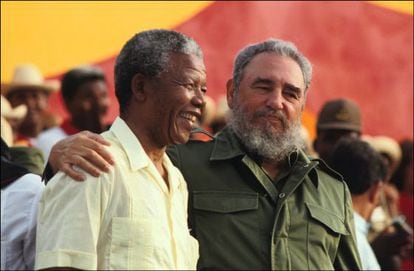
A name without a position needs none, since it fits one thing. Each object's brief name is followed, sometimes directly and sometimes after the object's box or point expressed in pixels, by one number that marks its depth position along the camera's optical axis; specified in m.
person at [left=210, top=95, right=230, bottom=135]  16.64
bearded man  8.51
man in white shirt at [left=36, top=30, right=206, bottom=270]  6.54
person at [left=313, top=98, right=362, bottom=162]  14.64
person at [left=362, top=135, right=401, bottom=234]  14.53
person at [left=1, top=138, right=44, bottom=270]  7.38
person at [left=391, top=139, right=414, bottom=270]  16.62
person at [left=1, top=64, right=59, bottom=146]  15.54
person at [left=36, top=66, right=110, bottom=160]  14.04
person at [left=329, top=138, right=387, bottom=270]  11.94
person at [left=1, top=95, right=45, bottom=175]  8.89
